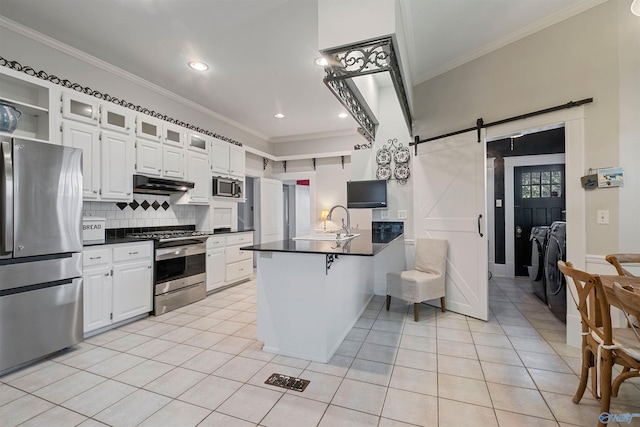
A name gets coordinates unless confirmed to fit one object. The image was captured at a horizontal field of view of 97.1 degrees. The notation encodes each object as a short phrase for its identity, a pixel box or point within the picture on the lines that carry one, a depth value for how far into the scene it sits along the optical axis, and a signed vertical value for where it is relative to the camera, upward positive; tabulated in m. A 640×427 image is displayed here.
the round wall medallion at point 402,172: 3.97 +0.59
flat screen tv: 3.99 +0.28
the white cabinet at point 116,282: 2.76 -0.71
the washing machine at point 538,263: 3.84 -0.72
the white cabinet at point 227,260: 4.23 -0.74
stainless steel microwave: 4.54 +0.46
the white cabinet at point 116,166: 3.07 +0.56
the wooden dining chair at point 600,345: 1.48 -0.74
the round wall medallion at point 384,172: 4.10 +0.61
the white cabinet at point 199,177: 4.15 +0.58
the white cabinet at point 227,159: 4.57 +0.95
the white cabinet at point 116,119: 3.06 +1.09
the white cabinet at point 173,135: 3.77 +1.11
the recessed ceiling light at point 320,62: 3.16 +1.74
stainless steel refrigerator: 2.14 -0.28
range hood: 3.38 +0.38
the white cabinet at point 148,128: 3.43 +1.10
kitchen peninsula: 2.31 -0.71
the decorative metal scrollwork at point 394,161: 3.98 +0.75
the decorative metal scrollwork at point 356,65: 1.87 +1.10
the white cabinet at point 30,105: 2.53 +1.03
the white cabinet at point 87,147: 2.77 +0.70
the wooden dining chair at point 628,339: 1.21 -0.72
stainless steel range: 3.43 -0.70
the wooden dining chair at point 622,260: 2.03 -0.35
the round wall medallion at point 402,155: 3.97 +0.83
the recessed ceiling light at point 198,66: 3.30 +1.77
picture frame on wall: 2.31 +0.29
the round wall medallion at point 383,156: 4.11 +0.84
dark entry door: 5.11 +0.20
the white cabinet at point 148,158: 3.44 +0.73
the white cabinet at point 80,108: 2.73 +1.09
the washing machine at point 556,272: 3.13 -0.71
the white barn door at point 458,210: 3.19 +0.04
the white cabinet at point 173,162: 3.76 +0.73
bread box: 2.84 -0.14
